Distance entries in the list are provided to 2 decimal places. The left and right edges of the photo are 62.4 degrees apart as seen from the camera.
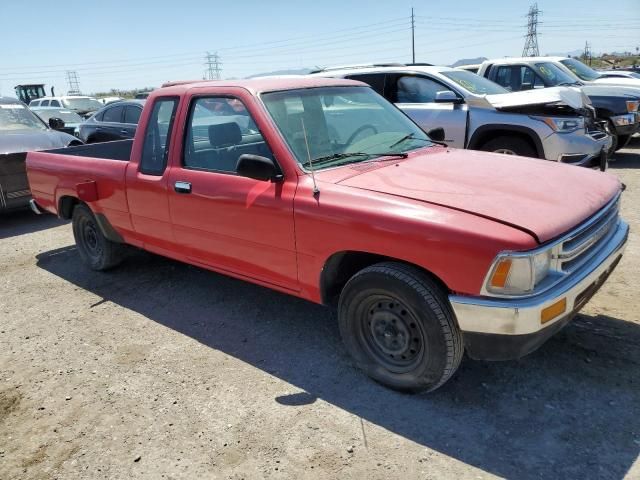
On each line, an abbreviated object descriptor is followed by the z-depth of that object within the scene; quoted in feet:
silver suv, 23.25
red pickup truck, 8.80
